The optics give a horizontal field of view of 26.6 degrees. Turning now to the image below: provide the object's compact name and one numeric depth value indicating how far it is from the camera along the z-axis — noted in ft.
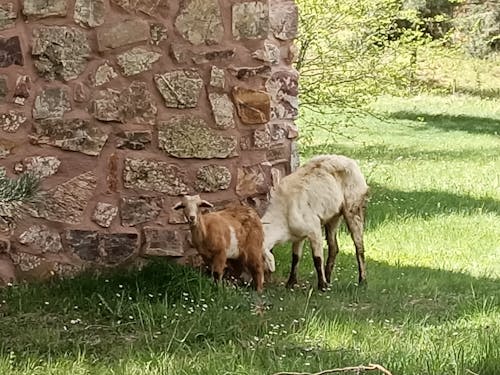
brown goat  20.72
